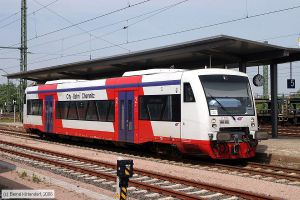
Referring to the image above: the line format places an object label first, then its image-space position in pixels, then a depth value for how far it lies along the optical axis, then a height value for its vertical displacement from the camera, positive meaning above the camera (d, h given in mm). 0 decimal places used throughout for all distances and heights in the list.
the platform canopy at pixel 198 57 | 16844 +2358
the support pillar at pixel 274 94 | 19969 +700
